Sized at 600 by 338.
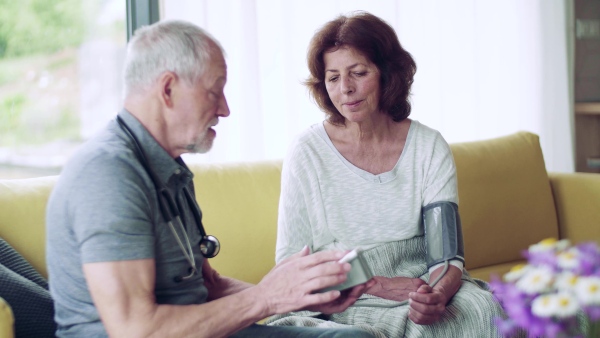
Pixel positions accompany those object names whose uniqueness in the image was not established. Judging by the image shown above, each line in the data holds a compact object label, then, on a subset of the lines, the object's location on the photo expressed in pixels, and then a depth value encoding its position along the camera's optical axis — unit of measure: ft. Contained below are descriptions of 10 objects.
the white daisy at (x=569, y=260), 3.49
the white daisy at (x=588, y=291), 3.31
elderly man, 4.31
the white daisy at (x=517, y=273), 3.67
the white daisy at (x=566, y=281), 3.41
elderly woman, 6.53
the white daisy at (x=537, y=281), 3.45
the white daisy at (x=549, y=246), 3.69
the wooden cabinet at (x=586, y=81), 13.30
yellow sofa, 7.75
